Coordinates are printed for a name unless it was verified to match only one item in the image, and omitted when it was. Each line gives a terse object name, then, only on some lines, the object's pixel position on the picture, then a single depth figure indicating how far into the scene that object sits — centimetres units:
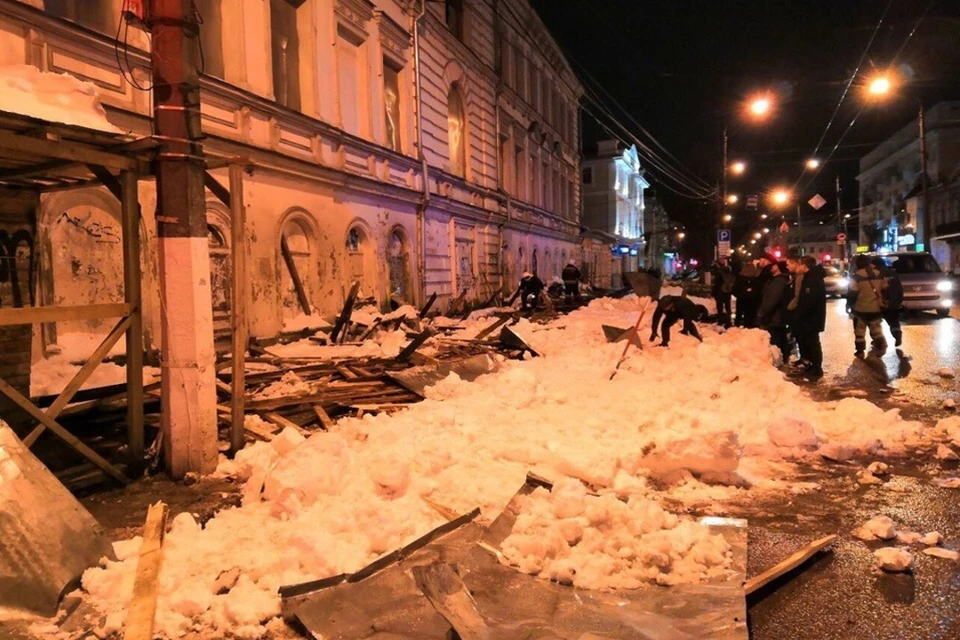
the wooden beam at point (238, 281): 579
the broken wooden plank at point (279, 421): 663
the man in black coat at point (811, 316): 1038
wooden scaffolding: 454
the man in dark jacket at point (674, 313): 1145
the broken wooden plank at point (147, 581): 324
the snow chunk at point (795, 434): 629
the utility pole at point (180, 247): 546
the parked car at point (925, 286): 1855
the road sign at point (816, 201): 3600
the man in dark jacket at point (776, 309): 1109
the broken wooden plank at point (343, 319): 1287
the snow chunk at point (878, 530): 439
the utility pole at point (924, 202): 2822
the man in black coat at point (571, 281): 2634
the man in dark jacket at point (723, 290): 1581
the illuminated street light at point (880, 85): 1805
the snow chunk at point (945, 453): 603
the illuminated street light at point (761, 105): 2098
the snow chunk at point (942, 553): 407
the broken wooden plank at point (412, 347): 995
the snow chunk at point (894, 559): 392
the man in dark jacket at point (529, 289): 2264
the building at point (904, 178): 5156
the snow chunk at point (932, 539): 425
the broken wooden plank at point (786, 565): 369
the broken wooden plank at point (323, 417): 693
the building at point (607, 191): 5491
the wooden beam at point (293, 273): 1330
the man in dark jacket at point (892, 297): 1188
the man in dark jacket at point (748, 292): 1348
